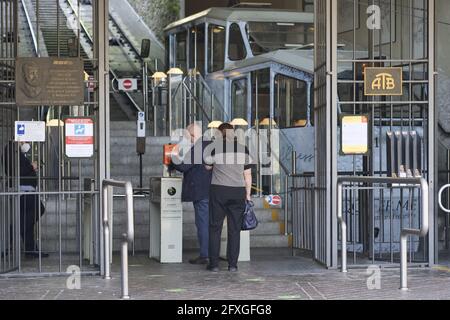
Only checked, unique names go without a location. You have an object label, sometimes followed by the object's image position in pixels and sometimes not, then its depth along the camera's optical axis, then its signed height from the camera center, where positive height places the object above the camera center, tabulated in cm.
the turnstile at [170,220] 1179 -92
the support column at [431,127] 1109 +24
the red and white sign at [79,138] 1043 +13
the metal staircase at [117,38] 2144 +291
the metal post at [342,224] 1037 -87
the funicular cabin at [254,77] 1548 +139
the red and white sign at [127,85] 1902 +134
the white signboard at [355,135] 1091 +15
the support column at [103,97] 1043 +60
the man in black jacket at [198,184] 1147 -45
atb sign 1102 +80
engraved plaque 1041 +79
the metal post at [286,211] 1344 -93
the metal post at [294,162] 1435 -23
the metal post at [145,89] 2012 +134
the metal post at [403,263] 936 -120
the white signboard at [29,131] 1041 +22
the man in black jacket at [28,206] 1201 -74
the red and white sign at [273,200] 1416 -81
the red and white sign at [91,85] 1100 +80
